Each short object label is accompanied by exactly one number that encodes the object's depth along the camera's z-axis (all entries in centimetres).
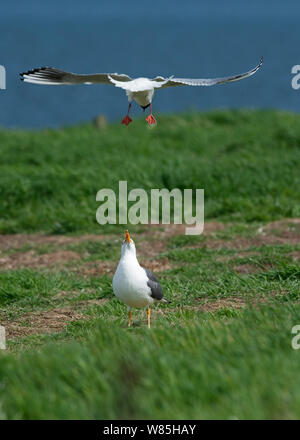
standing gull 1194
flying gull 1019
